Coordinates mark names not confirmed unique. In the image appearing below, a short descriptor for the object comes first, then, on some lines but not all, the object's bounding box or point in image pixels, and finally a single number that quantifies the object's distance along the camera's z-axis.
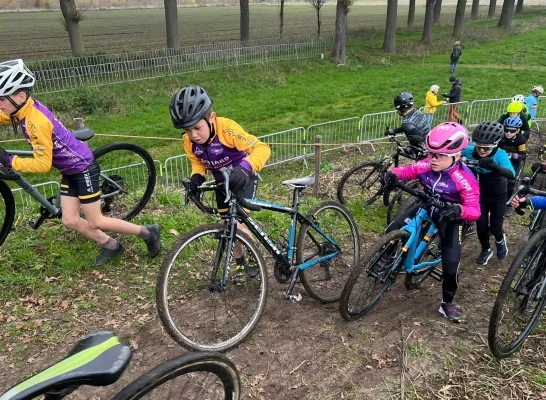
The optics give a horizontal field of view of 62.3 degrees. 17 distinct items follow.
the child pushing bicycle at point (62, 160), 4.09
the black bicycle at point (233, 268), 3.95
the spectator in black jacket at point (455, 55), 21.94
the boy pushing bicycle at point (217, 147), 3.85
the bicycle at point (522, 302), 3.96
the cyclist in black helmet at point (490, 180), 5.37
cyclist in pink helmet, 4.39
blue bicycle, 4.39
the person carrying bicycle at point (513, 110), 8.23
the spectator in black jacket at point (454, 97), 14.37
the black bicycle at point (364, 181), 7.94
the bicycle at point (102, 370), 1.68
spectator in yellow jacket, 13.16
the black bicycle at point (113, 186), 4.96
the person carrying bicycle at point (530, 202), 4.52
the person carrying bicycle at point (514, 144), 7.53
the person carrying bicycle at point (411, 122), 7.53
